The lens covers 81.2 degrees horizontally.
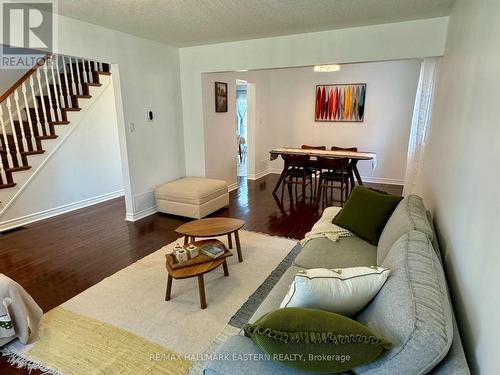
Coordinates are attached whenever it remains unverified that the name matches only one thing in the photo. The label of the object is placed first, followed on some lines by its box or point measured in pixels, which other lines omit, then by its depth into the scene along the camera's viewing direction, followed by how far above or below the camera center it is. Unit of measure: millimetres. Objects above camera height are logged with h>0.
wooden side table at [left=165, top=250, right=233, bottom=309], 2036 -1059
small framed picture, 4848 +361
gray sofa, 913 -687
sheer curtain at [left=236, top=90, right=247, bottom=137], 8930 +256
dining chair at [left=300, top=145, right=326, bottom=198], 4932 -792
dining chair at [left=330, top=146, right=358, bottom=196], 4704 -780
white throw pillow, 1119 -658
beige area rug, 1708 -1380
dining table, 4596 -566
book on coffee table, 2254 -1022
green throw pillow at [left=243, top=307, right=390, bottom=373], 922 -694
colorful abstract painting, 6027 +334
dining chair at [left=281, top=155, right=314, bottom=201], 4785 -868
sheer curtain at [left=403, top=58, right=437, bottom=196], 3430 -12
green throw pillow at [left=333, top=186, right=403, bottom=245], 2299 -748
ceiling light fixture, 4927 +840
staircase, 3656 +70
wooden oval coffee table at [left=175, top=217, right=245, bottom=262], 2594 -990
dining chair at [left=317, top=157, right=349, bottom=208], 4525 -867
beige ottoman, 3898 -1063
